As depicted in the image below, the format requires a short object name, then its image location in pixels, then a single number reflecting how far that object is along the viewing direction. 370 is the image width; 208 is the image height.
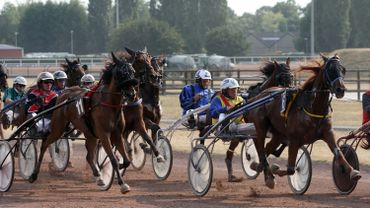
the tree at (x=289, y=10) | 159.74
